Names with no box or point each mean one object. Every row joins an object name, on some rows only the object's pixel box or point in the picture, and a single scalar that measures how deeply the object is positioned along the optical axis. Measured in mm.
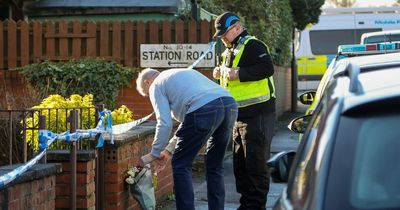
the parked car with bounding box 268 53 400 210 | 4652
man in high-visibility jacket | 12977
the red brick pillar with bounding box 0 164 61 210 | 8734
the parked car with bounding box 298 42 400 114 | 16156
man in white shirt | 11102
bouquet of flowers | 12180
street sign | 20094
